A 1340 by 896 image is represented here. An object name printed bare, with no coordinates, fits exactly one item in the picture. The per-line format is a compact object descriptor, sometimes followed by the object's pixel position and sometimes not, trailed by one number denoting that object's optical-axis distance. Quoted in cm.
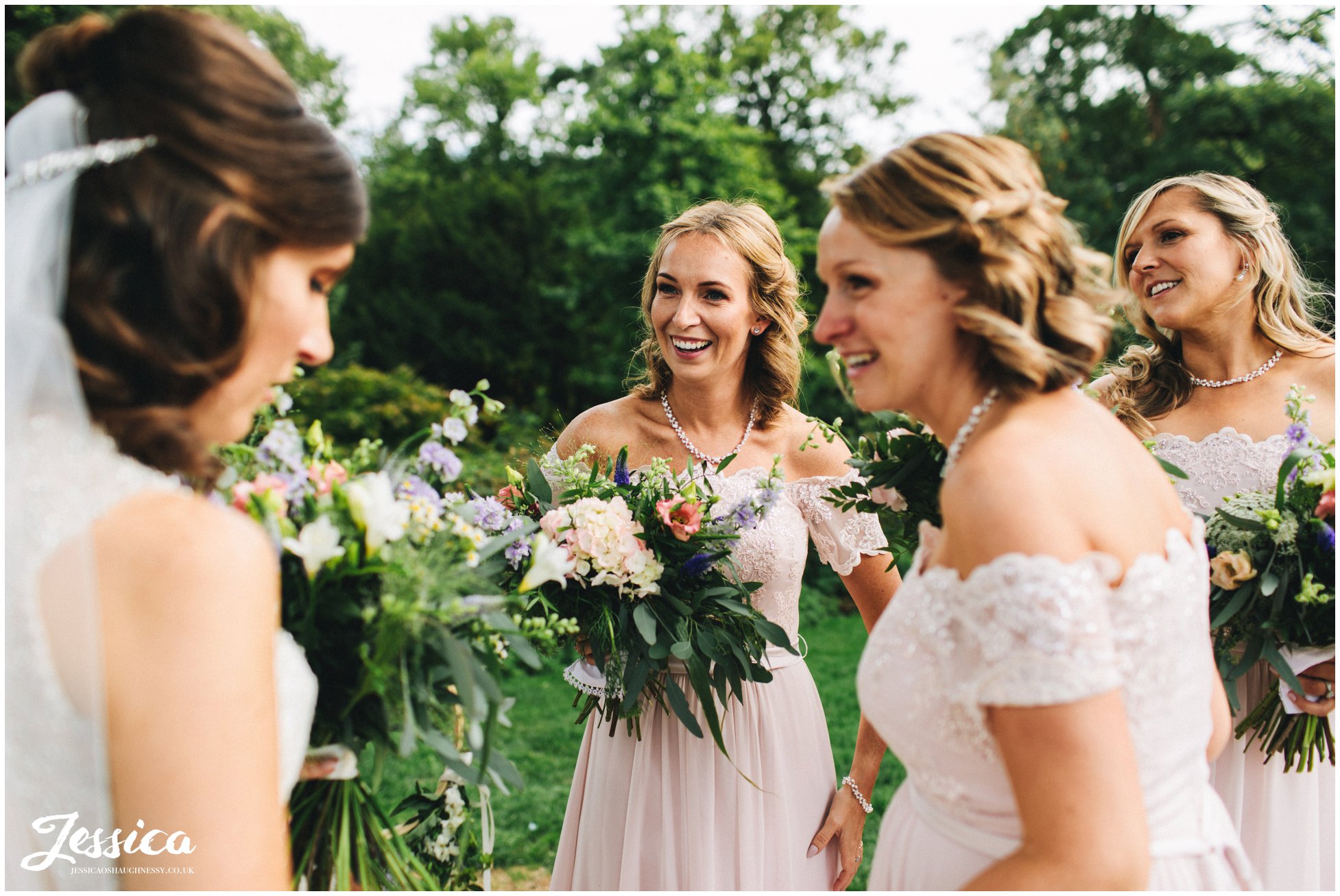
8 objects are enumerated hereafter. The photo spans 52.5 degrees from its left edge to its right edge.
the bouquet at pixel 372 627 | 114
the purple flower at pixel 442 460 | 122
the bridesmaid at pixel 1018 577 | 95
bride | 82
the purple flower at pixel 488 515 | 138
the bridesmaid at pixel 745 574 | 156
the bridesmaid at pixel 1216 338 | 166
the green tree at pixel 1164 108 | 1021
